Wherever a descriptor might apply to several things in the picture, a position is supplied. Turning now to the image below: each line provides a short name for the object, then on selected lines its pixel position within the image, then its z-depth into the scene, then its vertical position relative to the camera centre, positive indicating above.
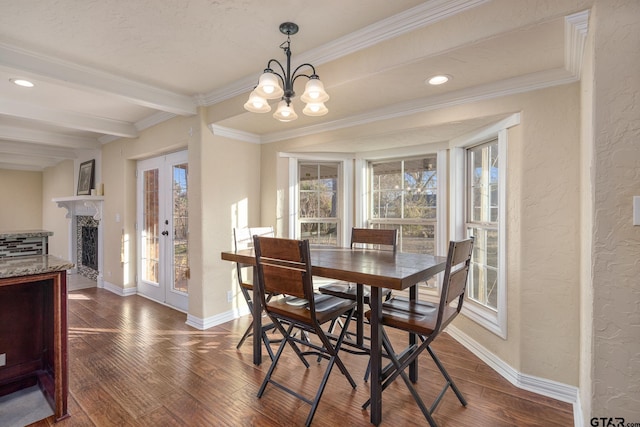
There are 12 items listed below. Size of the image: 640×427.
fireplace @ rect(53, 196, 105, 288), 5.07 -0.45
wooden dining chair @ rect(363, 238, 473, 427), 1.68 -0.65
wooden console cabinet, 1.81 -0.80
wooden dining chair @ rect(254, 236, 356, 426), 1.76 -0.49
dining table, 1.64 -0.36
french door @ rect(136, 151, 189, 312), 3.91 -0.26
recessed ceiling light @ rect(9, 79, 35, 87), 2.71 +1.15
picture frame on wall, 5.25 +0.57
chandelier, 1.87 +0.73
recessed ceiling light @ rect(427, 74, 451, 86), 2.17 +0.95
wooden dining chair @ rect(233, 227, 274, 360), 2.54 -0.35
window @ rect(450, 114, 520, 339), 2.38 -0.02
